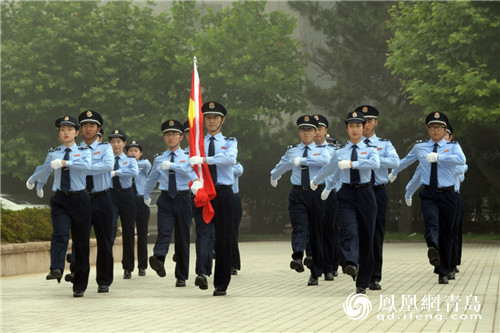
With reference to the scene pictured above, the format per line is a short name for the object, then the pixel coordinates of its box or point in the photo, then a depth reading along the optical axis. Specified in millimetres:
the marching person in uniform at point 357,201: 13040
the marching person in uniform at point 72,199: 13227
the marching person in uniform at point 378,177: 13922
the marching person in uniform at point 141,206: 17953
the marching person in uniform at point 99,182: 13773
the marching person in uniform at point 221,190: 13141
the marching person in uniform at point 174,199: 15219
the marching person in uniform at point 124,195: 17000
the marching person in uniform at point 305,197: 15367
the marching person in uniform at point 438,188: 15109
